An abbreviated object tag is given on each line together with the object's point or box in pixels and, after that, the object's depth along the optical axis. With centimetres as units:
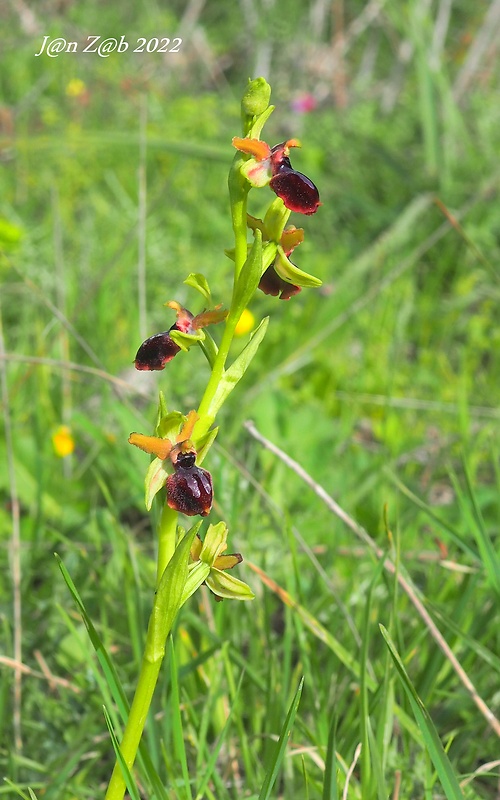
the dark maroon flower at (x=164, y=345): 37
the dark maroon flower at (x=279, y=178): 36
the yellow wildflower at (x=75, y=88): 128
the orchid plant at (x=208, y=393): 36
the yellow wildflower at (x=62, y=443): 58
